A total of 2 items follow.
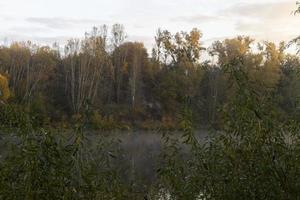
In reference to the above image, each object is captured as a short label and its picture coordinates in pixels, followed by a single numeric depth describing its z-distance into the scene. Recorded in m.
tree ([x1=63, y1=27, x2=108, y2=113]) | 59.91
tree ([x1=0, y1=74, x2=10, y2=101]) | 48.81
